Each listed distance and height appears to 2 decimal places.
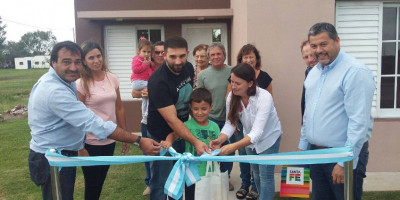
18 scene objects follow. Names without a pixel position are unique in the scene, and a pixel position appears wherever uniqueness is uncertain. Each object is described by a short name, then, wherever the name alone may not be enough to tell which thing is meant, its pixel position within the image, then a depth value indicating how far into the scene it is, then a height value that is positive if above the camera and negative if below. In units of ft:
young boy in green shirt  10.01 -1.47
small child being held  14.73 +0.21
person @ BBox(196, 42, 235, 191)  13.50 -0.29
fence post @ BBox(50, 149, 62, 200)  7.64 -2.49
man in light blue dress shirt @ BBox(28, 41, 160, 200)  7.87 -0.98
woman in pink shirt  10.39 -0.77
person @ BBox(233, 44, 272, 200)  13.01 -0.23
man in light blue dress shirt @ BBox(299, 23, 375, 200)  7.46 -0.86
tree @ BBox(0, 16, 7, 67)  187.71 +23.11
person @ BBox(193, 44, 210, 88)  15.24 +0.77
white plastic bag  8.66 -2.94
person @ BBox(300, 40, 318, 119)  11.74 +0.56
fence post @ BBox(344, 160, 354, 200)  7.40 -2.42
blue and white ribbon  7.45 -2.03
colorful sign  8.86 -2.90
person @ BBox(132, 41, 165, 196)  14.24 -0.70
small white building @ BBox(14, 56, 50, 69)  253.92 +9.94
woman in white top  9.77 -1.52
